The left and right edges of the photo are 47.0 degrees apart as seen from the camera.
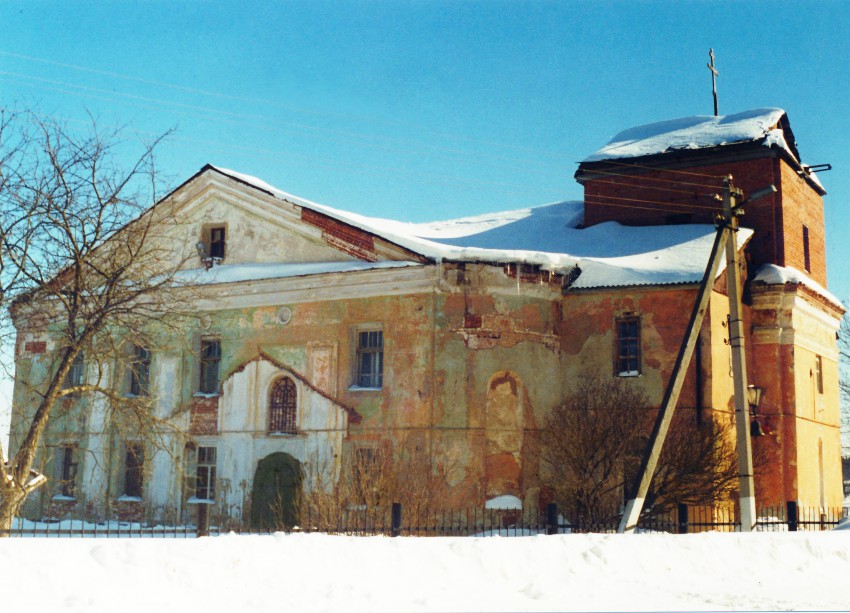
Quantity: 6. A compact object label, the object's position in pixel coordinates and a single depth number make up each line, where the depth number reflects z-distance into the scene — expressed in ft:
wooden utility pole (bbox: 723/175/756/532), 53.21
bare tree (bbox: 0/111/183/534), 48.57
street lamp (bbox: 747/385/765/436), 67.10
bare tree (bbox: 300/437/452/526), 64.39
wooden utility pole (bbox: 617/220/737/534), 51.11
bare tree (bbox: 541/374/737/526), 65.51
